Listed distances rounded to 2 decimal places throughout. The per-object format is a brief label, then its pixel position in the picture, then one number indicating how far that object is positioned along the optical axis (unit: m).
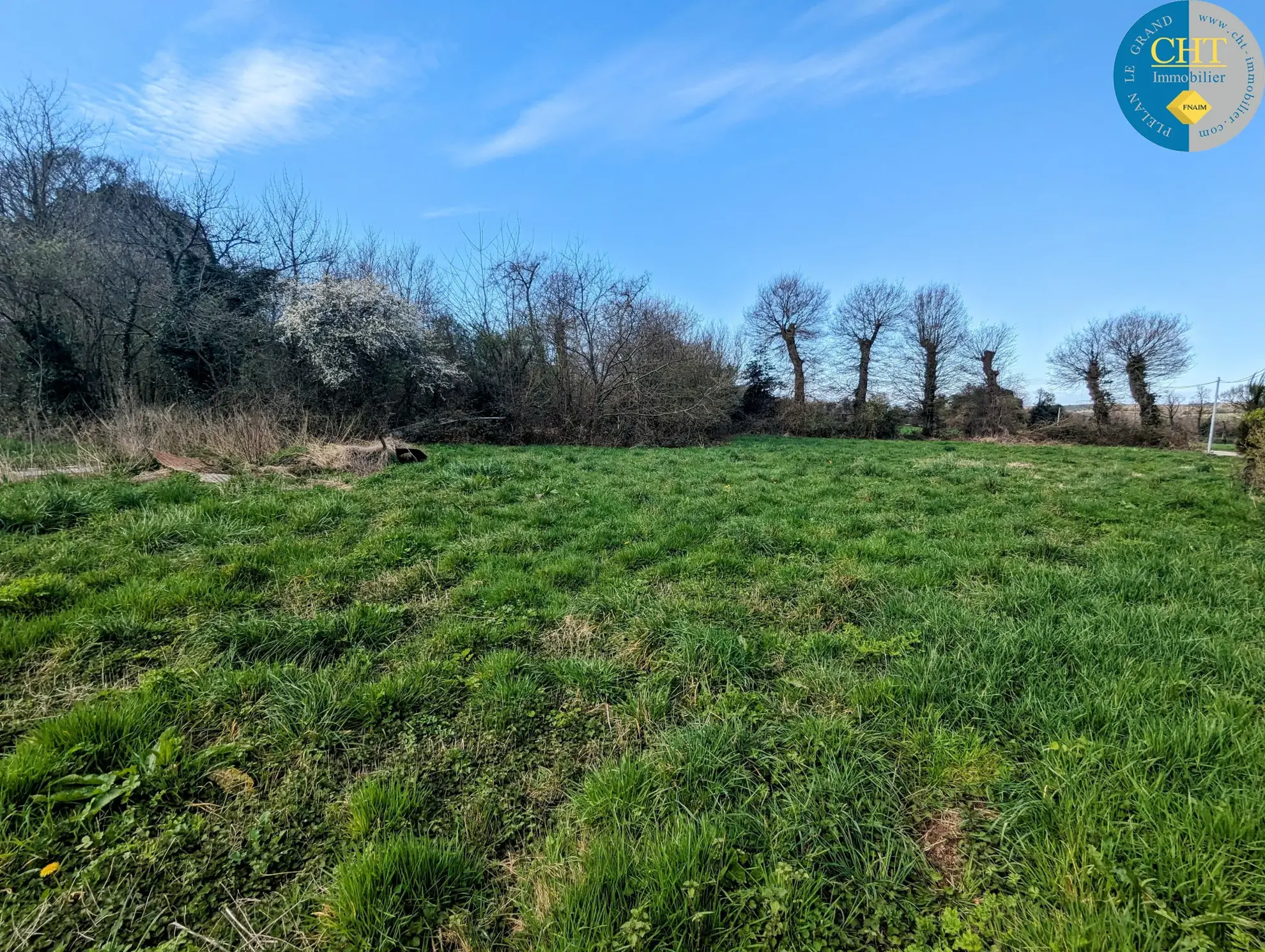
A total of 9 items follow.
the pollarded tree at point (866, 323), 28.45
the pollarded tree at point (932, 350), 27.88
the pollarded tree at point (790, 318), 27.95
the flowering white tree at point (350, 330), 14.26
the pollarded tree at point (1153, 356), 23.97
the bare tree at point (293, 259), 16.14
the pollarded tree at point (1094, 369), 24.53
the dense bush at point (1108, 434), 21.39
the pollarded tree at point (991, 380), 26.83
